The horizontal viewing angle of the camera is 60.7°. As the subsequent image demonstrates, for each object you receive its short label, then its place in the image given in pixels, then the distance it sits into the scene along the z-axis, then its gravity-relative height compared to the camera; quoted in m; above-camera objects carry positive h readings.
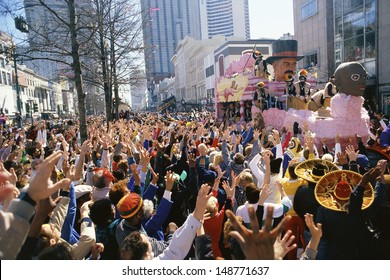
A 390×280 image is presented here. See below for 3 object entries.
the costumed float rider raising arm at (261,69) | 16.70 +1.81
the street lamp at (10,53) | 9.63 +1.94
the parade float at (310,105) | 8.28 -0.08
